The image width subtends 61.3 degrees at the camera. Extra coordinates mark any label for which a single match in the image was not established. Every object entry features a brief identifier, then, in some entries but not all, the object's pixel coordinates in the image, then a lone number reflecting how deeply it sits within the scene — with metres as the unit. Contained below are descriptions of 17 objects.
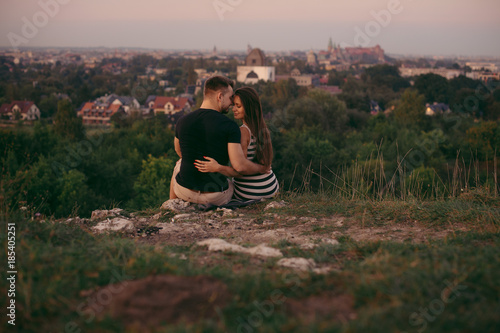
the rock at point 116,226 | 4.10
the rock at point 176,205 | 4.91
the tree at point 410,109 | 46.12
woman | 4.84
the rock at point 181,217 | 4.60
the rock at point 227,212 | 4.72
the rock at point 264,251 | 3.17
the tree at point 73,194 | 18.47
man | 4.65
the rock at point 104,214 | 4.69
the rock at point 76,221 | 4.48
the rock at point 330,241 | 3.56
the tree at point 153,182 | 21.03
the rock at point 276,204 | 4.97
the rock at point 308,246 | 3.43
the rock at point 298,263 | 2.84
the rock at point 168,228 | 4.12
